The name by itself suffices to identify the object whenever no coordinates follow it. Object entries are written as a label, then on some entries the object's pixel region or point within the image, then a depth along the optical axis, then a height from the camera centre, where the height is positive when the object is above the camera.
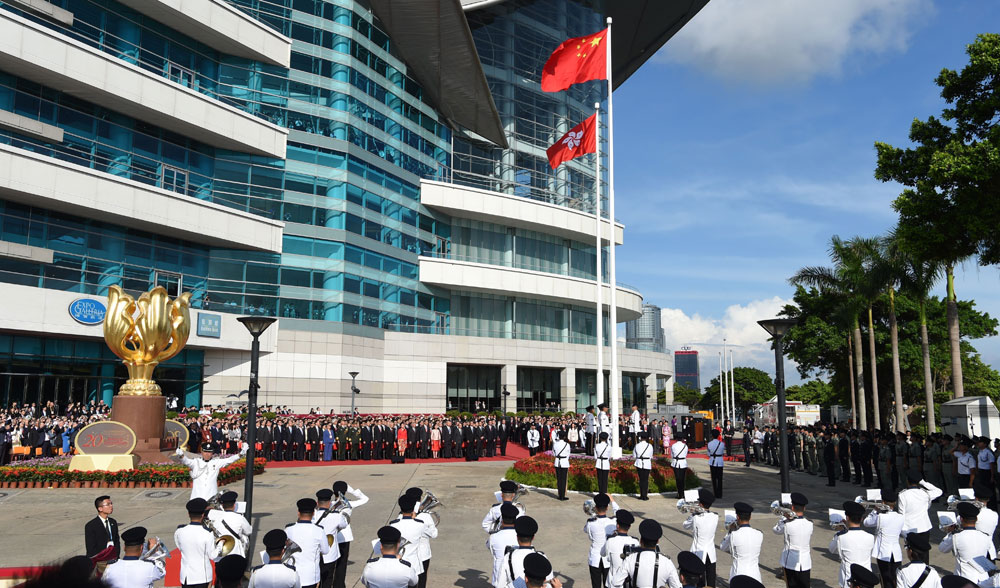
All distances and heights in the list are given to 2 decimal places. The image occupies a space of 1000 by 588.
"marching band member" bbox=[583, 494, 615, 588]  9.98 -2.25
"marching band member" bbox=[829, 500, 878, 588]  9.38 -2.15
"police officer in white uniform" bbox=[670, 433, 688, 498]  18.56 -2.08
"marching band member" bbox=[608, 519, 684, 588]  7.25 -1.94
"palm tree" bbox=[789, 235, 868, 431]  37.56 +6.04
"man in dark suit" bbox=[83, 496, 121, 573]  8.86 -1.98
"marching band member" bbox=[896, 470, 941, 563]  11.09 -1.98
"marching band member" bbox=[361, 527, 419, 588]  7.25 -1.98
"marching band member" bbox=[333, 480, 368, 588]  10.13 -2.42
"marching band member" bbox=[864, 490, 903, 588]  10.12 -2.36
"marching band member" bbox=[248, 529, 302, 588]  7.39 -2.06
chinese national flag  22.80 +10.77
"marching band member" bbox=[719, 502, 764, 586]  9.15 -2.13
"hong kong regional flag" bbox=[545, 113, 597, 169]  22.06 +7.94
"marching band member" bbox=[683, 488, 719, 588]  9.97 -2.13
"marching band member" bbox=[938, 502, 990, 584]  8.81 -2.07
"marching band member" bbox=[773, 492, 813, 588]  9.76 -2.36
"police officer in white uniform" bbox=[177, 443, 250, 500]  12.48 -1.62
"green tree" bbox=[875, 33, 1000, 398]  15.21 +4.90
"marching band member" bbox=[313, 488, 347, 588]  9.62 -1.98
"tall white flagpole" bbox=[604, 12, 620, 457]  20.81 +2.80
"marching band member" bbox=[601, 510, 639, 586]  8.19 -1.92
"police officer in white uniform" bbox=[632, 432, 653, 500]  18.78 -2.11
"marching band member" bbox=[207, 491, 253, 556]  9.17 -1.88
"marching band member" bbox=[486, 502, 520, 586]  8.52 -1.91
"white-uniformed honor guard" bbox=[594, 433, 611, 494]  18.20 -2.09
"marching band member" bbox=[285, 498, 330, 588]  8.85 -2.10
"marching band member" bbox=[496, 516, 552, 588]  7.50 -1.88
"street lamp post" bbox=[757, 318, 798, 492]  13.88 +0.36
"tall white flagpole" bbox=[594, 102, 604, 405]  22.47 +2.53
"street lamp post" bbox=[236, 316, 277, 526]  11.98 -0.14
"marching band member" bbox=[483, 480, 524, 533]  9.16 -1.65
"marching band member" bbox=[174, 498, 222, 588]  8.69 -2.14
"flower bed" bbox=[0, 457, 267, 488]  20.05 -2.87
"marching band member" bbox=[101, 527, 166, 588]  7.27 -2.00
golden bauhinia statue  23.59 +1.67
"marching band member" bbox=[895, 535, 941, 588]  7.40 -2.01
